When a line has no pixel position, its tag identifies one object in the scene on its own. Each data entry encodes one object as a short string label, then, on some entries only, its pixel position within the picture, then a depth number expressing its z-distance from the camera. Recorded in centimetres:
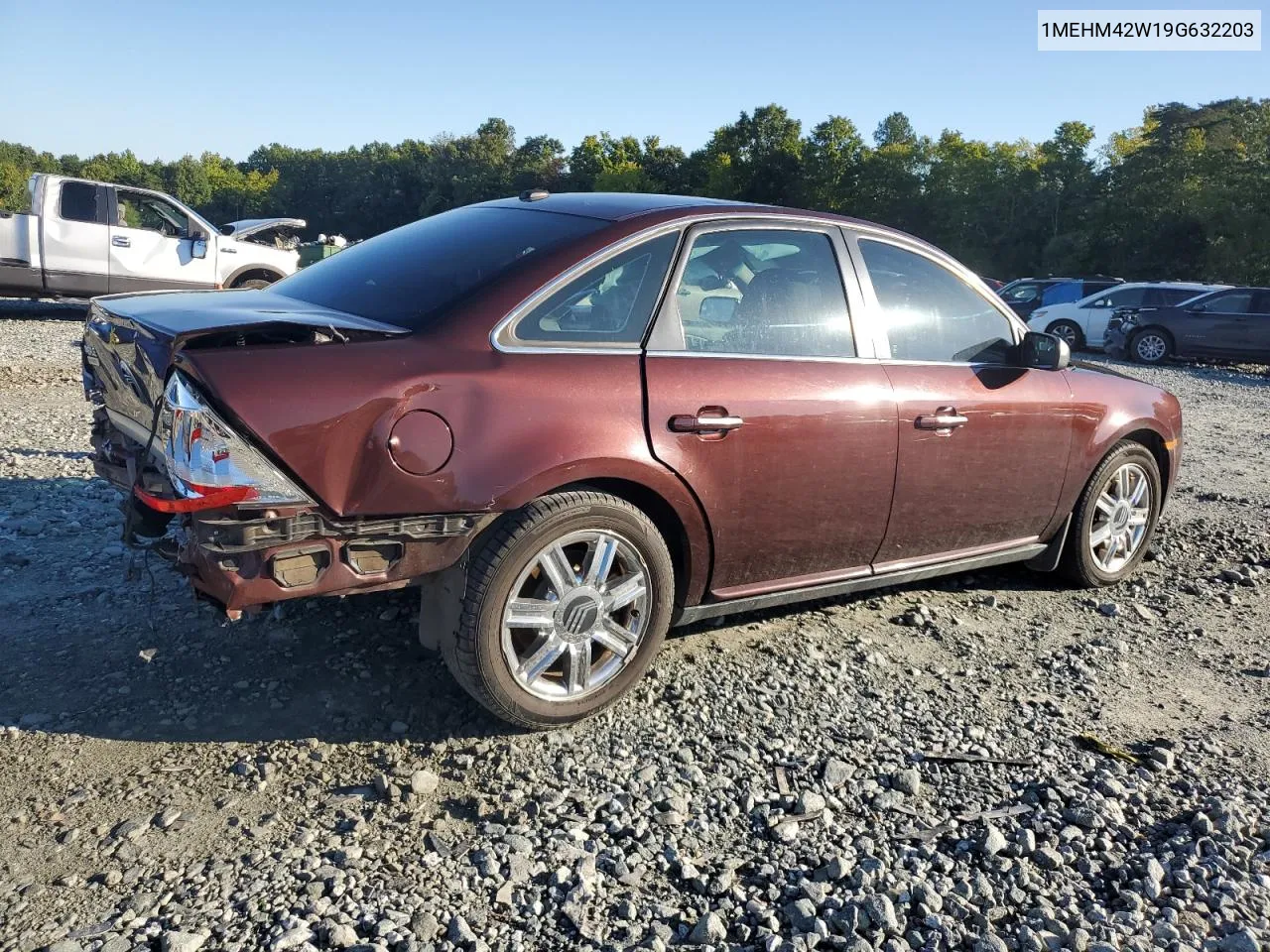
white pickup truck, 1336
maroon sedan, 290
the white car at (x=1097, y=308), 1922
